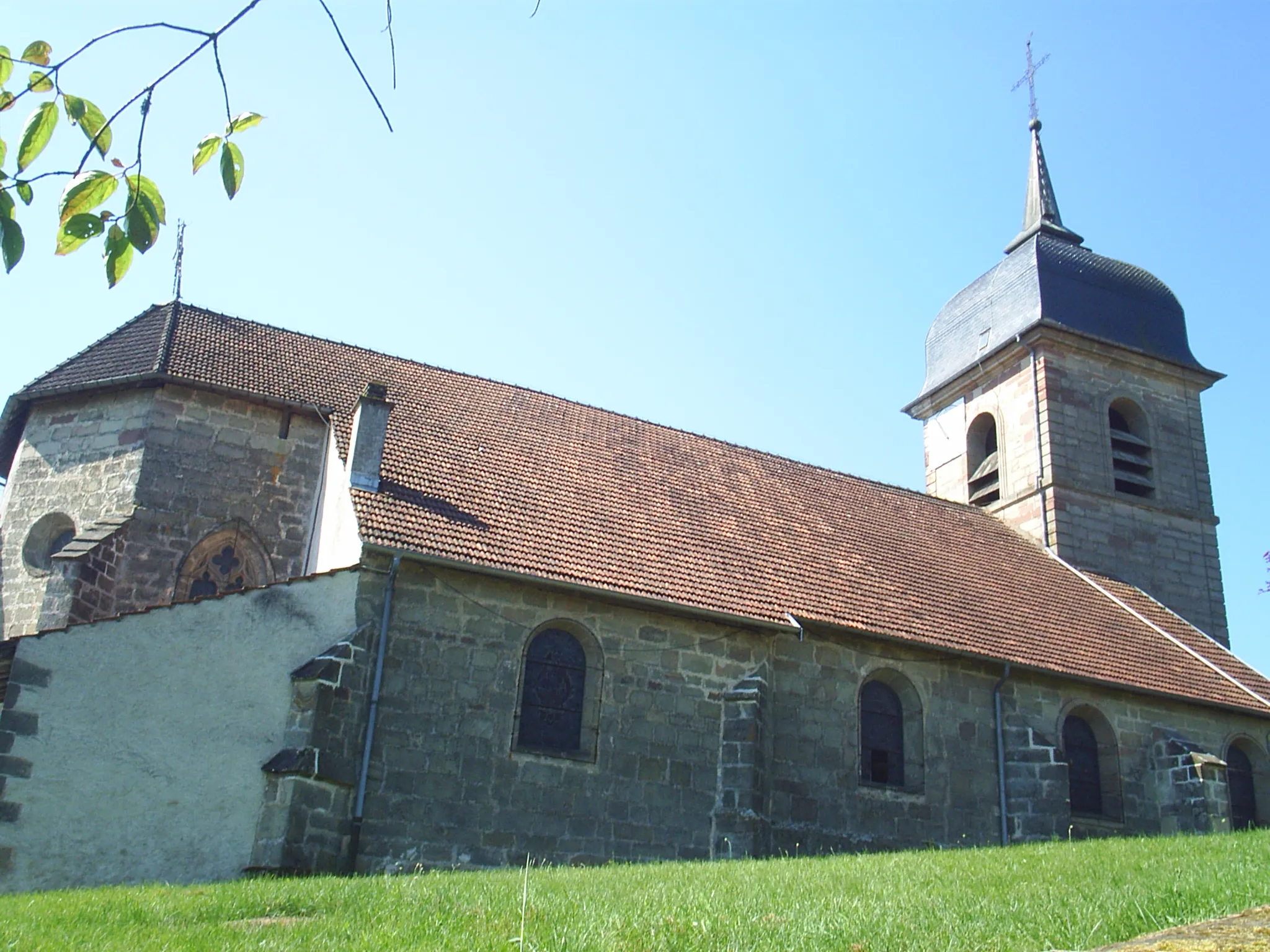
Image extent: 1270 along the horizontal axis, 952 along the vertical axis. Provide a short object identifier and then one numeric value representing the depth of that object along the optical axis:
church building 11.91
